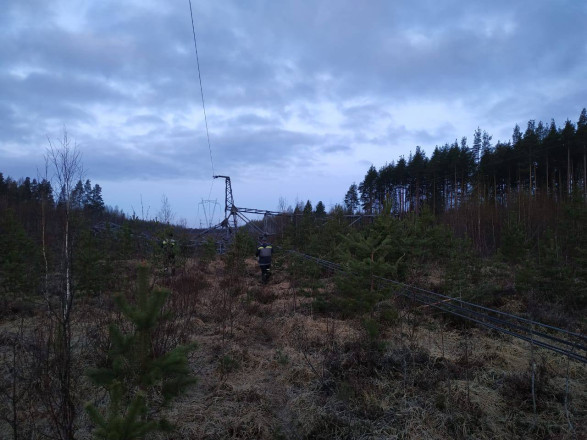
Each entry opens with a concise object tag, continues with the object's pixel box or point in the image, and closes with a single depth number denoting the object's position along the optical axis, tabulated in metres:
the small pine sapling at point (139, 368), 1.97
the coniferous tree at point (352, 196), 54.41
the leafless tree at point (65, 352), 2.66
